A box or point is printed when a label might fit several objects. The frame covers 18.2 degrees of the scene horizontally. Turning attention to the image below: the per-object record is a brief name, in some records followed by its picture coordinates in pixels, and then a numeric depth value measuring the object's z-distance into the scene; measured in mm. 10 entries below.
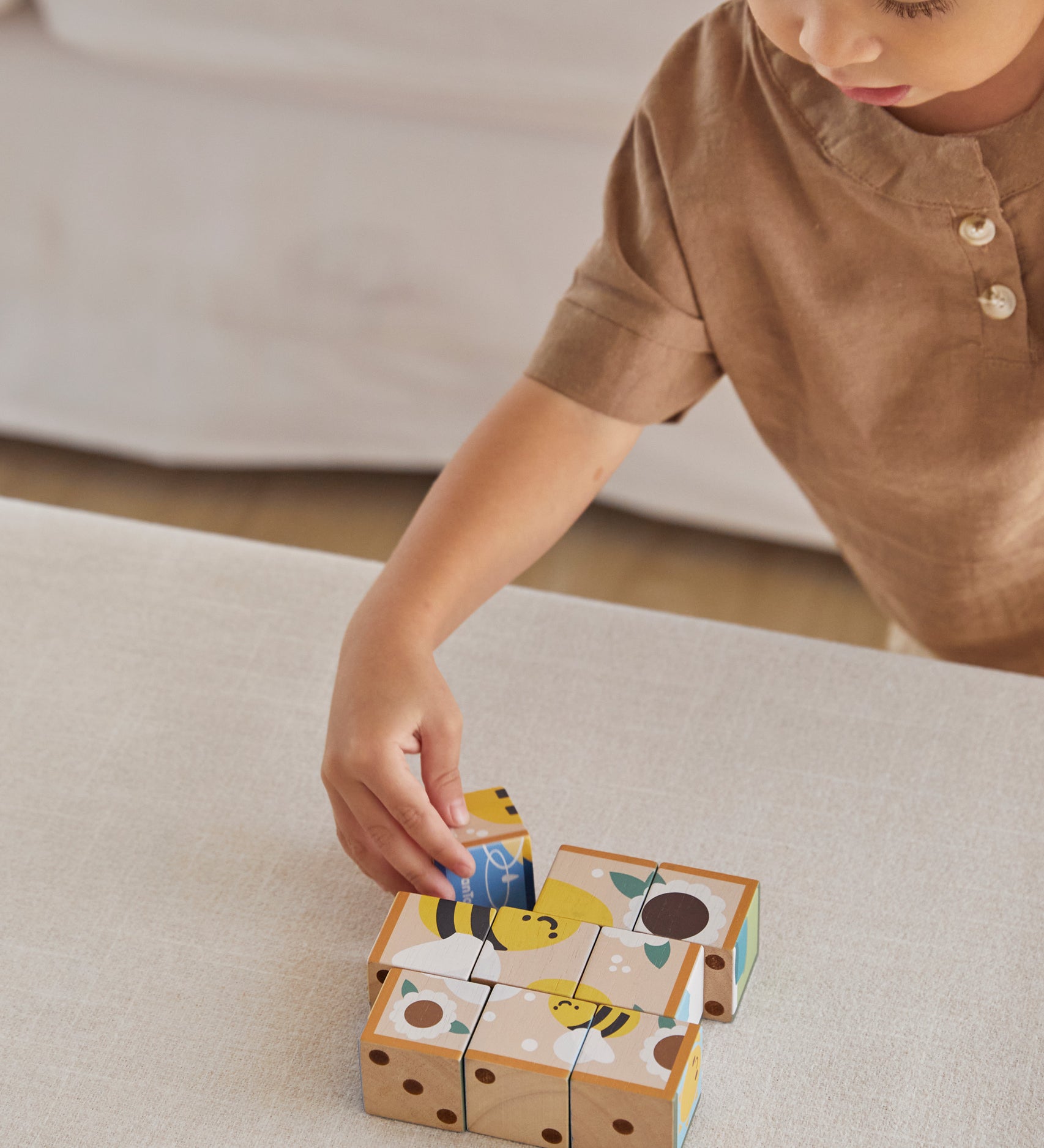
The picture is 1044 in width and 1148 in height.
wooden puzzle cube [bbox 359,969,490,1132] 1191
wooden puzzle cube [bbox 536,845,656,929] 1245
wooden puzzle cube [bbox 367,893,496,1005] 1223
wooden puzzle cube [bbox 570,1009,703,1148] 1176
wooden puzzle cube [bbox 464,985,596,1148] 1182
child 1370
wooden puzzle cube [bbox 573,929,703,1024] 1204
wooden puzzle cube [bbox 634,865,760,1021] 1231
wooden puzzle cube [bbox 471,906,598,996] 1215
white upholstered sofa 2474
